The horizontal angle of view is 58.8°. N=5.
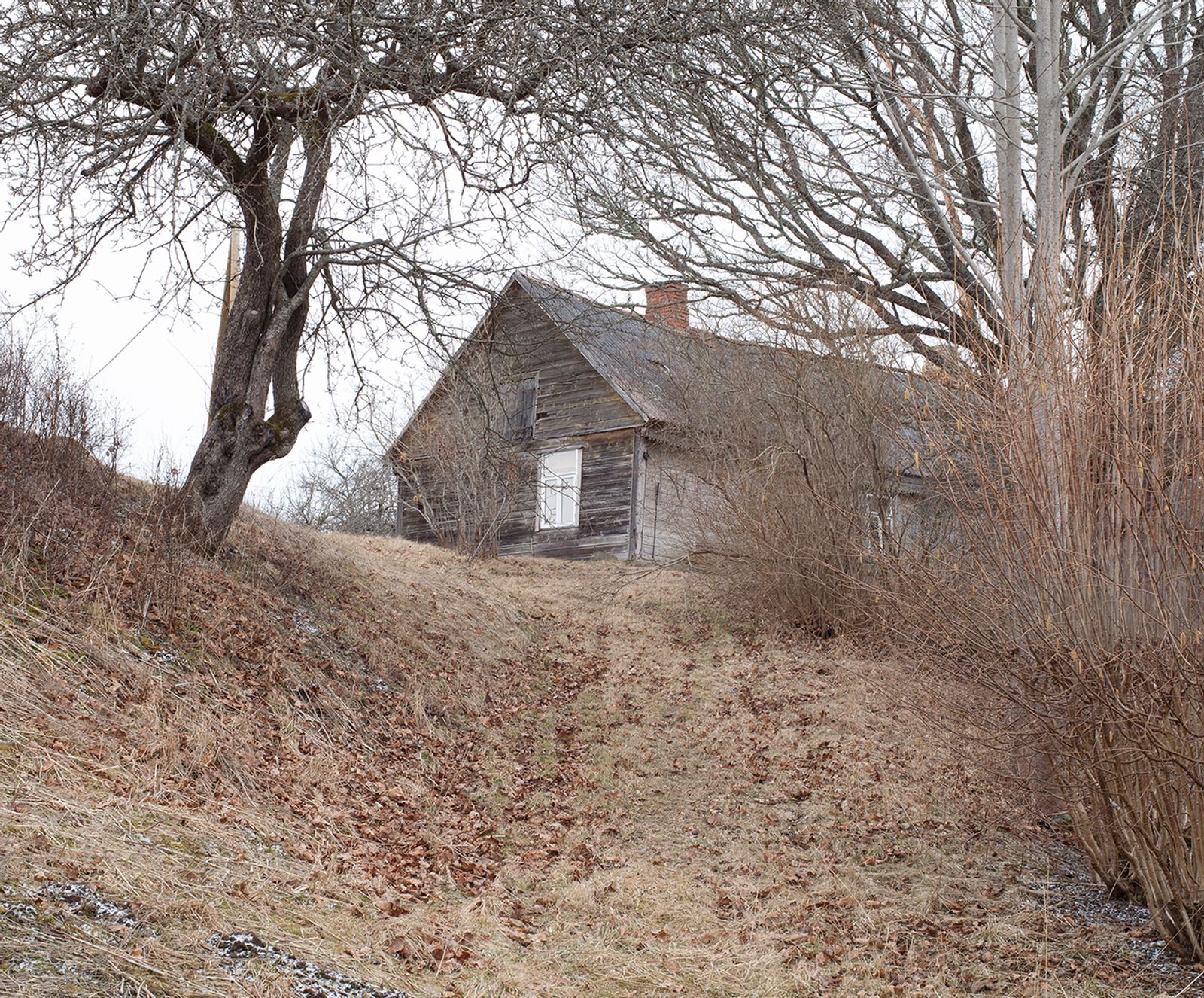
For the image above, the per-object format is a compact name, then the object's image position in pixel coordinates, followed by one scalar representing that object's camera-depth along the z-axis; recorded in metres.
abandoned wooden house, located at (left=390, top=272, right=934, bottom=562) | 18.64
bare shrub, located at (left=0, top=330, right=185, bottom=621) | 7.49
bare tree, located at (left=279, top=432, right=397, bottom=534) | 34.31
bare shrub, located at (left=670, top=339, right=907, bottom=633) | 12.39
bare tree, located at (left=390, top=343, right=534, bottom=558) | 18.42
